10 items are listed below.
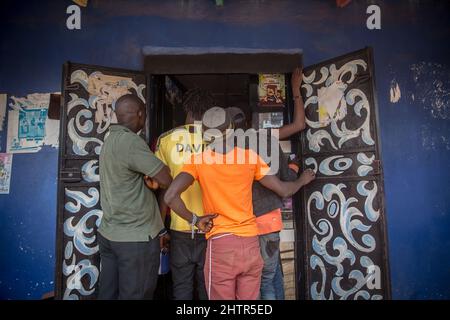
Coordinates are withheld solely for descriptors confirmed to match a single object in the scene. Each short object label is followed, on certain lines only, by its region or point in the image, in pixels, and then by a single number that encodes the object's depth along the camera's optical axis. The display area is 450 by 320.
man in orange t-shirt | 1.98
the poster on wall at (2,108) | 3.16
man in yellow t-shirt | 2.54
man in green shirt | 2.19
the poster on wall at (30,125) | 3.13
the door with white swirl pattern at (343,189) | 2.61
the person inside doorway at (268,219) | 2.34
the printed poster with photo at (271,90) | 3.25
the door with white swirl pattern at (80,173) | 2.79
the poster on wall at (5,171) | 3.12
